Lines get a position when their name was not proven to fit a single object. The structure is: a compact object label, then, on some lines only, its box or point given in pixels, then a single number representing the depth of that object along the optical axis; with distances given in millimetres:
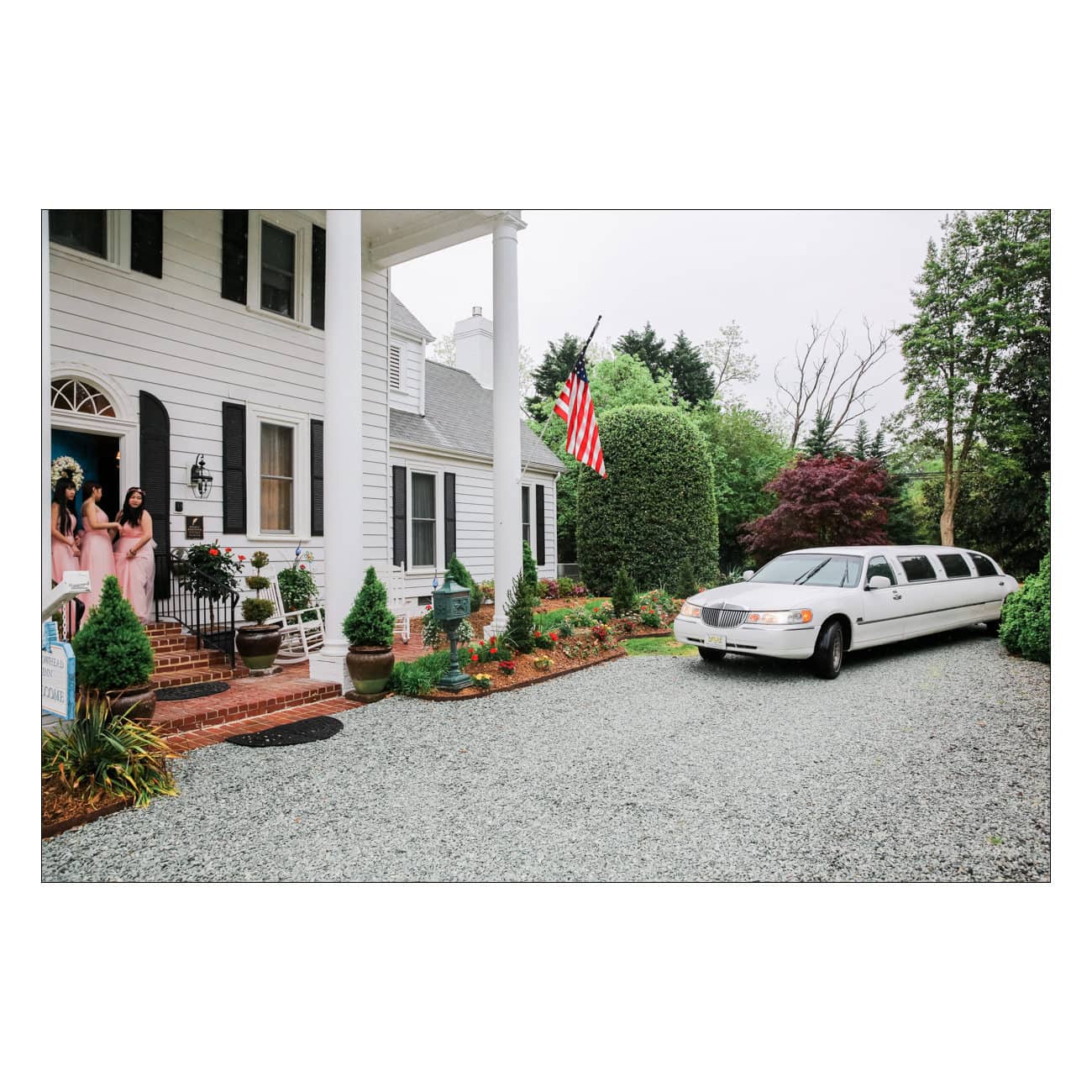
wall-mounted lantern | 5391
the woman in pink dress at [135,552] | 4484
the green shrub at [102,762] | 2867
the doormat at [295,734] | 3570
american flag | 5094
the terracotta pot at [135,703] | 3256
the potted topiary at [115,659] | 3268
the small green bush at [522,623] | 5098
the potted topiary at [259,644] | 4895
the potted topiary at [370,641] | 4445
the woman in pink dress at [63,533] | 3705
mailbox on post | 4457
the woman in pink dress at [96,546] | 4184
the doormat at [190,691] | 4215
